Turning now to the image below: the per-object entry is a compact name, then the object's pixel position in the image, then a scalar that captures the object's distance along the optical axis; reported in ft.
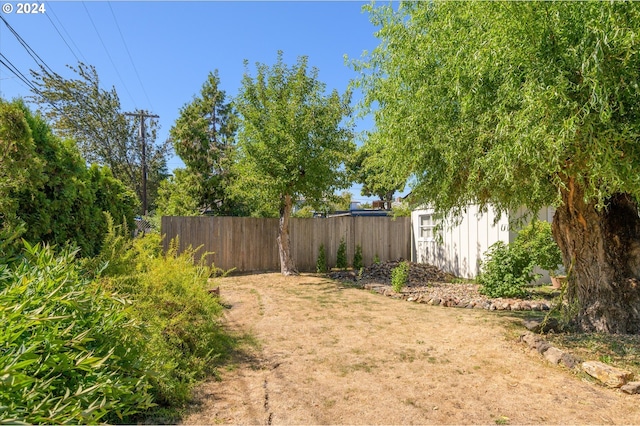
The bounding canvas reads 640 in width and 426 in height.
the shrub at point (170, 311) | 9.13
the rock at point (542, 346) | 12.85
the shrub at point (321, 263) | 35.88
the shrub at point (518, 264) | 22.99
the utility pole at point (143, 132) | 57.16
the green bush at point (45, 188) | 9.91
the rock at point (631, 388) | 9.78
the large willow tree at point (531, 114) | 9.55
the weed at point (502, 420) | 8.43
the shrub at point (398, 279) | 25.55
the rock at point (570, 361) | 11.50
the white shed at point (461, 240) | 29.27
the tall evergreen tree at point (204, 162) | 47.88
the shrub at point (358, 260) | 36.81
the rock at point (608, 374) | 10.11
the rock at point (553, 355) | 12.02
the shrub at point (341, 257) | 36.68
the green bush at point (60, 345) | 3.89
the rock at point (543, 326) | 15.13
